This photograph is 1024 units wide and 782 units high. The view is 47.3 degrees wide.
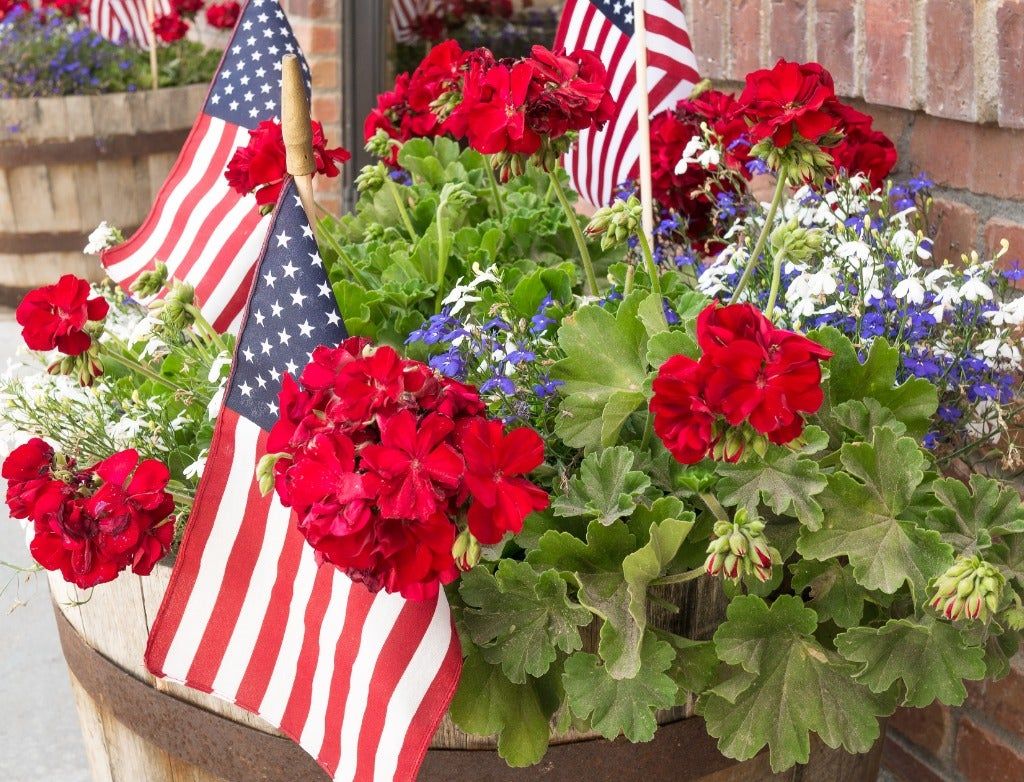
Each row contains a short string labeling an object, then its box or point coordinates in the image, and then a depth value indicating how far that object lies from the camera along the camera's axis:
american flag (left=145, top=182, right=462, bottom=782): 0.92
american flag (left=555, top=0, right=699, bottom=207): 1.59
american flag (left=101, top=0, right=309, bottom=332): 1.45
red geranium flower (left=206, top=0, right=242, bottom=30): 3.60
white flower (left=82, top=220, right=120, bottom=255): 1.38
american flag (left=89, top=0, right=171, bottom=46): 3.39
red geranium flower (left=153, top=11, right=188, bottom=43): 3.31
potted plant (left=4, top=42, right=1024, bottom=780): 0.79
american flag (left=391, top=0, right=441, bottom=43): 3.46
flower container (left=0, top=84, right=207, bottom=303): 3.15
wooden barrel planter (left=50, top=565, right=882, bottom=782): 0.99
